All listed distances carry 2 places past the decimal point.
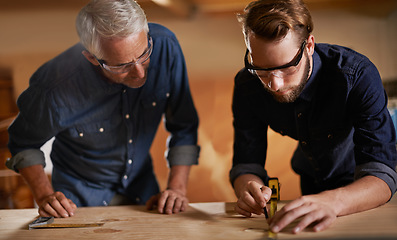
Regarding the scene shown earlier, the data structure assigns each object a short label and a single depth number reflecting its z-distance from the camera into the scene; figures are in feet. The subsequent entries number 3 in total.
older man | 5.07
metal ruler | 4.29
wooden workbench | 3.56
